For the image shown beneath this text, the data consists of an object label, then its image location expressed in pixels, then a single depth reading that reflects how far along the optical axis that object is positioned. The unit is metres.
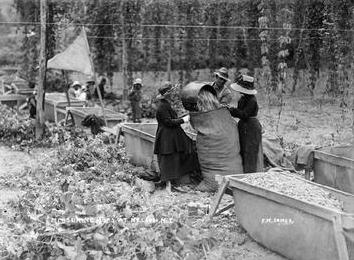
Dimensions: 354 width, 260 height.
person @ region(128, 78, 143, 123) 14.97
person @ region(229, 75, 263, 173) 8.58
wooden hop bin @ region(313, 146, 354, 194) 7.62
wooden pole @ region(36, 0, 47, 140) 12.52
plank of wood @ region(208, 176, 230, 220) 6.92
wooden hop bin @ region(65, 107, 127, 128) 13.70
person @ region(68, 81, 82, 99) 17.88
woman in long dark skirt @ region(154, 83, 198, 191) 8.83
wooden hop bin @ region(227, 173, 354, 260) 5.41
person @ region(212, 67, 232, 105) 9.24
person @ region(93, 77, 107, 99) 20.12
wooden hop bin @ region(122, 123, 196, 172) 9.69
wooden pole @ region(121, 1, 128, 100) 18.61
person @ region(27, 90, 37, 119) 15.63
